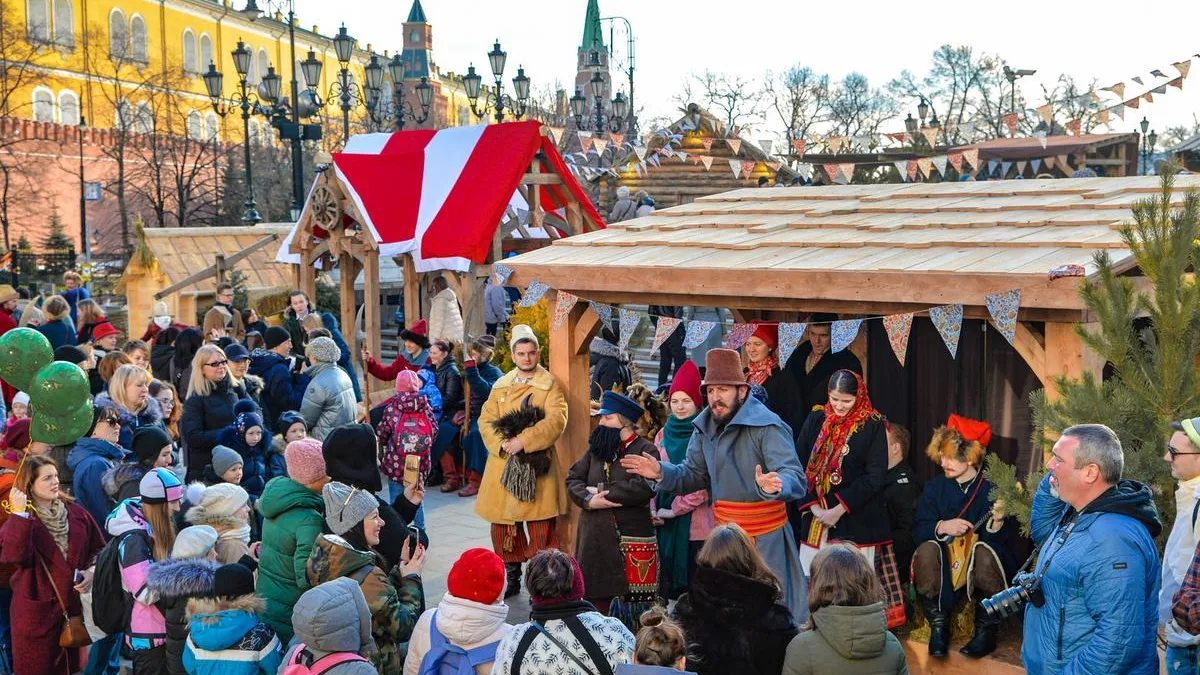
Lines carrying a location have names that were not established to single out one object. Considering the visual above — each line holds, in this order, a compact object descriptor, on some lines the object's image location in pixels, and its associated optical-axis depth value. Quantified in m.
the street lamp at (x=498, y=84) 21.01
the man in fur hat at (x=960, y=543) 6.16
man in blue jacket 4.04
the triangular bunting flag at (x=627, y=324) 7.74
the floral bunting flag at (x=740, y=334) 7.82
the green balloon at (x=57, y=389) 6.86
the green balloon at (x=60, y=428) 6.88
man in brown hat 6.13
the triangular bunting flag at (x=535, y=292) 7.95
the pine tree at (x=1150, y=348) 4.80
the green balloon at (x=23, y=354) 8.48
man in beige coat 7.55
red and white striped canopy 13.07
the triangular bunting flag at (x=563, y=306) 7.86
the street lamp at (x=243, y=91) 20.92
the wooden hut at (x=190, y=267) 16.06
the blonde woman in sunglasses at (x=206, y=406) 7.69
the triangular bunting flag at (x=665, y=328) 7.71
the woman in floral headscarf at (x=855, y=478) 6.37
